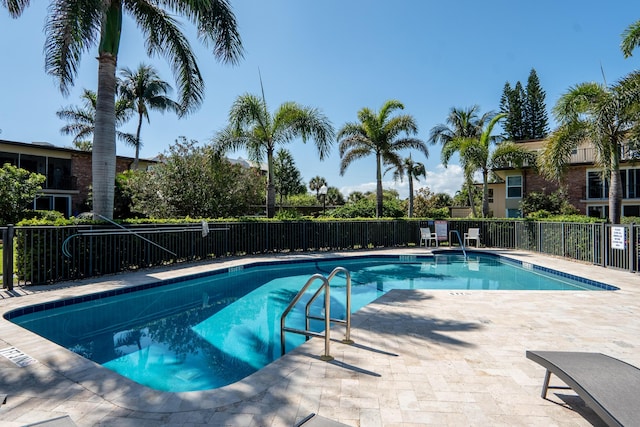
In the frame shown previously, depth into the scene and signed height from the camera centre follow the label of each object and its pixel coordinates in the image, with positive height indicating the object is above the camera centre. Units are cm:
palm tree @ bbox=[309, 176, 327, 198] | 4527 +459
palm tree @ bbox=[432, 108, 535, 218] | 1784 +331
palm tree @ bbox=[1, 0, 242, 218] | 825 +478
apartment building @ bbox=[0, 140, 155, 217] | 2080 +310
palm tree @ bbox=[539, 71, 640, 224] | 1027 +291
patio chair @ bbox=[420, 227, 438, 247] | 1689 -96
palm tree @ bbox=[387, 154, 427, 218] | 2802 +394
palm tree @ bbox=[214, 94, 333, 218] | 1463 +382
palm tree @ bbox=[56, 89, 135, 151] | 2600 +765
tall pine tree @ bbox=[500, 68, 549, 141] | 3753 +1120
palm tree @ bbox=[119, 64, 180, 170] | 2509 +924
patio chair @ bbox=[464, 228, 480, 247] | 1694 -97
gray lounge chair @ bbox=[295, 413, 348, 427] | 228 -138
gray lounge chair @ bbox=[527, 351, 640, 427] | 221 -124
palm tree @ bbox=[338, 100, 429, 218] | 1753 +398
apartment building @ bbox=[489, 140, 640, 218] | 2078 +179
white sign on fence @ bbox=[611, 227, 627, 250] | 949 -64
